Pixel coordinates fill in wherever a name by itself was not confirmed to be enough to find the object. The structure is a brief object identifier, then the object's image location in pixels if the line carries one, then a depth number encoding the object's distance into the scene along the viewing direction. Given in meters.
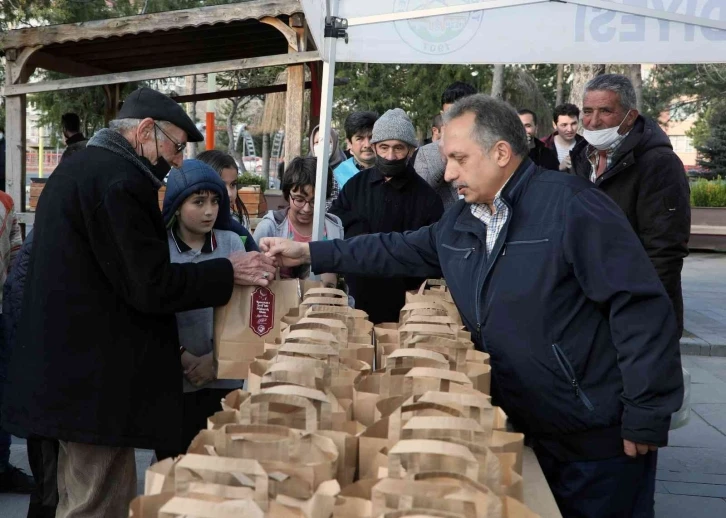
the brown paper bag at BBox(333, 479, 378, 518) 1.55
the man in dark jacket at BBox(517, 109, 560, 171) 6.34
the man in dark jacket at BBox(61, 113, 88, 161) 9.45
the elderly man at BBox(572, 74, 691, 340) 4.02
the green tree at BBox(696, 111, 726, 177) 27.50
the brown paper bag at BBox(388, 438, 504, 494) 1.59
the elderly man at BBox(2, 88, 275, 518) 2.79
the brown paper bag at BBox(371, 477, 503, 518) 1.48
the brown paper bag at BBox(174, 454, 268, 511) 1.49
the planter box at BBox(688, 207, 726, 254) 17.02
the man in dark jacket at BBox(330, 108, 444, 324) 4.61
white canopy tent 3.91
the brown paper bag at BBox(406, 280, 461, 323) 3.03
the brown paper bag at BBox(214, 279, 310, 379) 3.12
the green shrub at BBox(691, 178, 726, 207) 18.20
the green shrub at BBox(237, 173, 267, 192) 15.48
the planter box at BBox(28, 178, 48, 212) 10.08
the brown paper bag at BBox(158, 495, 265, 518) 1.39
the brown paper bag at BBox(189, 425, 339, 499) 1.73
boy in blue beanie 3.51
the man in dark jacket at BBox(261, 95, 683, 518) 2.44
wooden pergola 9.28
